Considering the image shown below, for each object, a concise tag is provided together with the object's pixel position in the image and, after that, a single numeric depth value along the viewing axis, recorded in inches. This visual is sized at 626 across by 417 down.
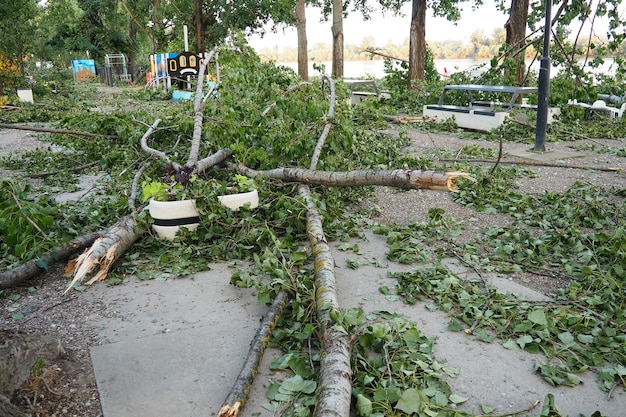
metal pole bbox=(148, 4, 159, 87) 1025.5
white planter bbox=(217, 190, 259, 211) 191.2
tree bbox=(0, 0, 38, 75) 710.5
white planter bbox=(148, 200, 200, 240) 183.3
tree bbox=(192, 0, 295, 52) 1060.5
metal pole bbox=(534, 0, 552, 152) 330.6
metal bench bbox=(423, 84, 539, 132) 414.3
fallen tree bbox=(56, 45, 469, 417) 97.0
